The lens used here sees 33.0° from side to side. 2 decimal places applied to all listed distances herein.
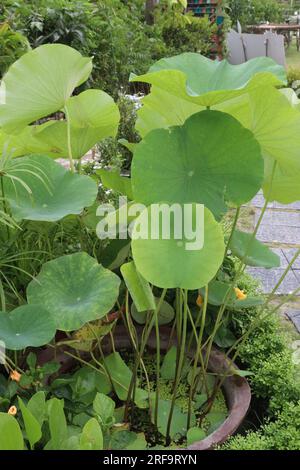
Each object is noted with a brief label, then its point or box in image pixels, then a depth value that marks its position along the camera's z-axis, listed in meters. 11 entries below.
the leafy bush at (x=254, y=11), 9.38
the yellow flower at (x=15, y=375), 1.11
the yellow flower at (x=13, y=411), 1.00
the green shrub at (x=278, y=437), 1.09
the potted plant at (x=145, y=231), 0.93
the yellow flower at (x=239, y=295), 1.44
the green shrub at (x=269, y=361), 1.27
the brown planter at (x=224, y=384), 1.11
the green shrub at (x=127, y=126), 3.20
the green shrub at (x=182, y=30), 6.06
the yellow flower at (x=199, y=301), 1.36
